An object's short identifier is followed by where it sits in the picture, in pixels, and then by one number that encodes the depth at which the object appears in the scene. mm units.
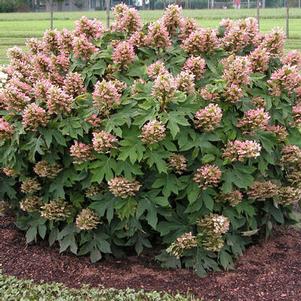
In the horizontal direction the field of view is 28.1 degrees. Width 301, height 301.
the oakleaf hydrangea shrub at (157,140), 3510
